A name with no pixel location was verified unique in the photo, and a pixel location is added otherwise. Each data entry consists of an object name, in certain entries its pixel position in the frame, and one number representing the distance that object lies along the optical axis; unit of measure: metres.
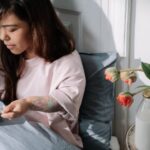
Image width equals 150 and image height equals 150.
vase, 1.75
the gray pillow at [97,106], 2.03
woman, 1.82
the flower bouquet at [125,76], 1.64
